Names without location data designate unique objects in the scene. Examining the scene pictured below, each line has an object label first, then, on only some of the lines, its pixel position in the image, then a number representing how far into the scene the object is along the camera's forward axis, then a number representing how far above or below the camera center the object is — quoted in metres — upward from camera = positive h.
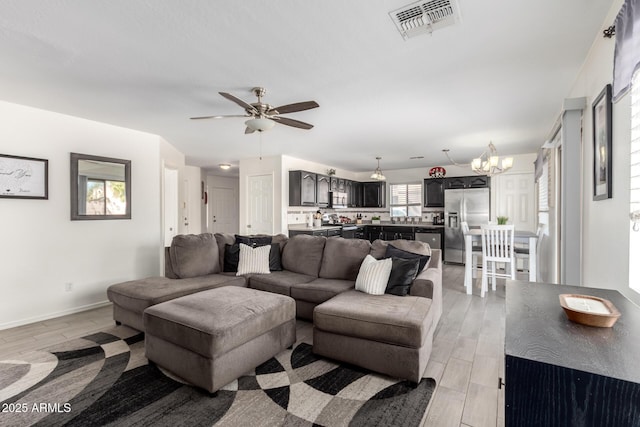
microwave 7.27 +0.34
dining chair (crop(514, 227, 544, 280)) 4.29 -0.56
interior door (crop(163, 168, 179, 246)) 5.71 +0.20
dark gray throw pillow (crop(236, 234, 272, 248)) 3.90 -0.37
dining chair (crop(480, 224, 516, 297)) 4.02 -0.49
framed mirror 3.63 +0.34
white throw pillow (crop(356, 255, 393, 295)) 2.73 -0.62
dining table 3.97 -0.50
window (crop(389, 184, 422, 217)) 8.03 +0.35
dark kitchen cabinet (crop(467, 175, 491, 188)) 6.61 +0.70
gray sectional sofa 2.09 -0.77
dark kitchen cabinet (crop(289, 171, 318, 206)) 6.13 +0.52
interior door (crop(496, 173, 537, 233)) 6.24 +0.27
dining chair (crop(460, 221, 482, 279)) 4.49 -0.60
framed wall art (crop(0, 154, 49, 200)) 3.11 +0.40
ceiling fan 2.60 +0.94
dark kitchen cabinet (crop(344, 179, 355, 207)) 7.95 +0.61
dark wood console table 0.72 -0.43
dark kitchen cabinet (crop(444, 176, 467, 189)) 6.84 +0.71
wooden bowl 1.01 -0.37
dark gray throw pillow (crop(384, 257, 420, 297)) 2.69 -0.60
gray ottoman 1.92 -0.87
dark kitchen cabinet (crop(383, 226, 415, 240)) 7.44 -0.53
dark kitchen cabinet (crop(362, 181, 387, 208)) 8.38 +0.53
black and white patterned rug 1.71 -1.20
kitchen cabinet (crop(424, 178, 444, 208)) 7.25 +0.49
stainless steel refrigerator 6.55 -0.05
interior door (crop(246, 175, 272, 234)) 6.38 +0.18
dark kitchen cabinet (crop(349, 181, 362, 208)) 8.24 +0.50
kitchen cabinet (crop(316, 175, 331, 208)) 6.72 +0.54
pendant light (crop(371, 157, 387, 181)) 6.58 +0.82
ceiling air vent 1.67 +1.18
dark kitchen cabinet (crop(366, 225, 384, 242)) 7.88 -0.55
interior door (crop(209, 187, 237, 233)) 8.30 +0.08
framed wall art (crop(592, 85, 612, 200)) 1.75 +0.43
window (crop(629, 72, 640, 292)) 1.42 +0.14
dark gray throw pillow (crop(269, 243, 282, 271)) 3.78 -0.60
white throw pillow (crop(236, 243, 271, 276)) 3.63 -0.60
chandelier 4.44 +0.74
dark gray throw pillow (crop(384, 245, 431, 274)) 2.88 -0.43
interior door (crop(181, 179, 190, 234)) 7.19 +0.12
